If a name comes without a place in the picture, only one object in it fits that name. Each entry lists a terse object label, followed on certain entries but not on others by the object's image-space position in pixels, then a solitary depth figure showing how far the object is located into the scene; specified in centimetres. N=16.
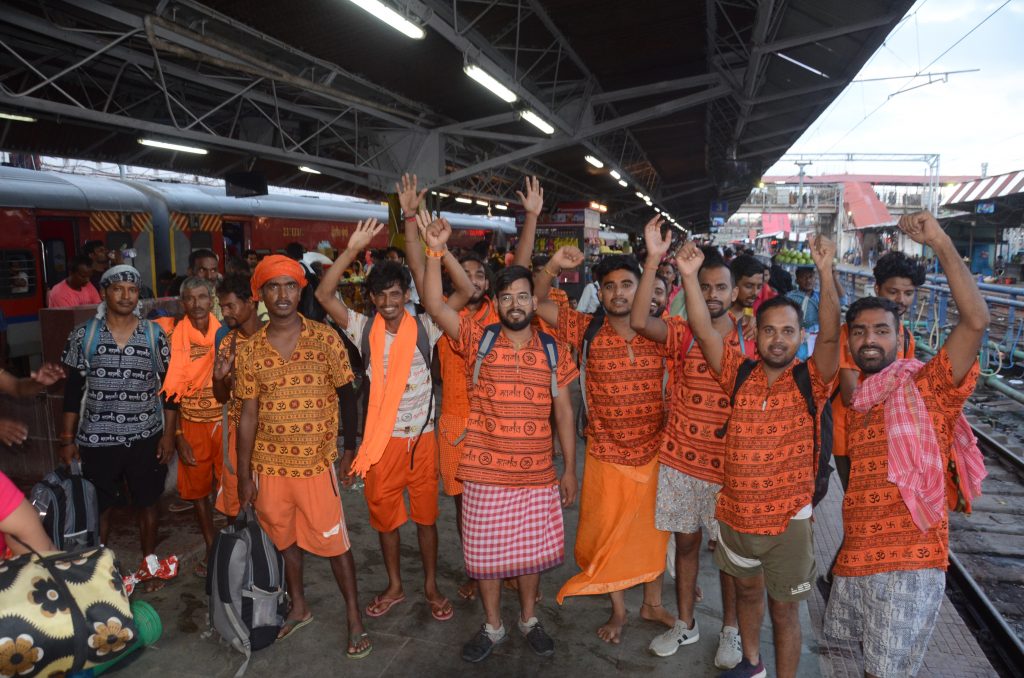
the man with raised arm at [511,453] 318
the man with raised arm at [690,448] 310
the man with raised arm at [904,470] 238
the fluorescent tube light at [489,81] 672
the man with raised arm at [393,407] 342
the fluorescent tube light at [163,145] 932
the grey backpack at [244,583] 309
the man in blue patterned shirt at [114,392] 357
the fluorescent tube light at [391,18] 485
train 947
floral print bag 161
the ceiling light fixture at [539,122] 866
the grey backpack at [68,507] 327
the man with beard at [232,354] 343
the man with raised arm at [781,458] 269
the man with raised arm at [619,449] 327
